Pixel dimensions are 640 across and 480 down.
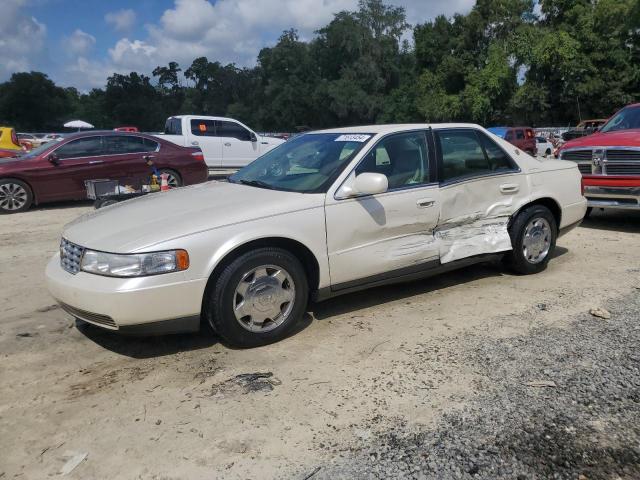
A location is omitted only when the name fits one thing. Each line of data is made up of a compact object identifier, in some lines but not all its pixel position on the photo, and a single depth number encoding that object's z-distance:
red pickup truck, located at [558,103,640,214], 7.47
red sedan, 9.95
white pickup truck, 14.82
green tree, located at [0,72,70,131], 78.81
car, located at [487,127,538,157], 22.28
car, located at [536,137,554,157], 24.83
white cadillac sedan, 3.55
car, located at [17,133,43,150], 25.92
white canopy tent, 39.91
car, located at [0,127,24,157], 14.82
